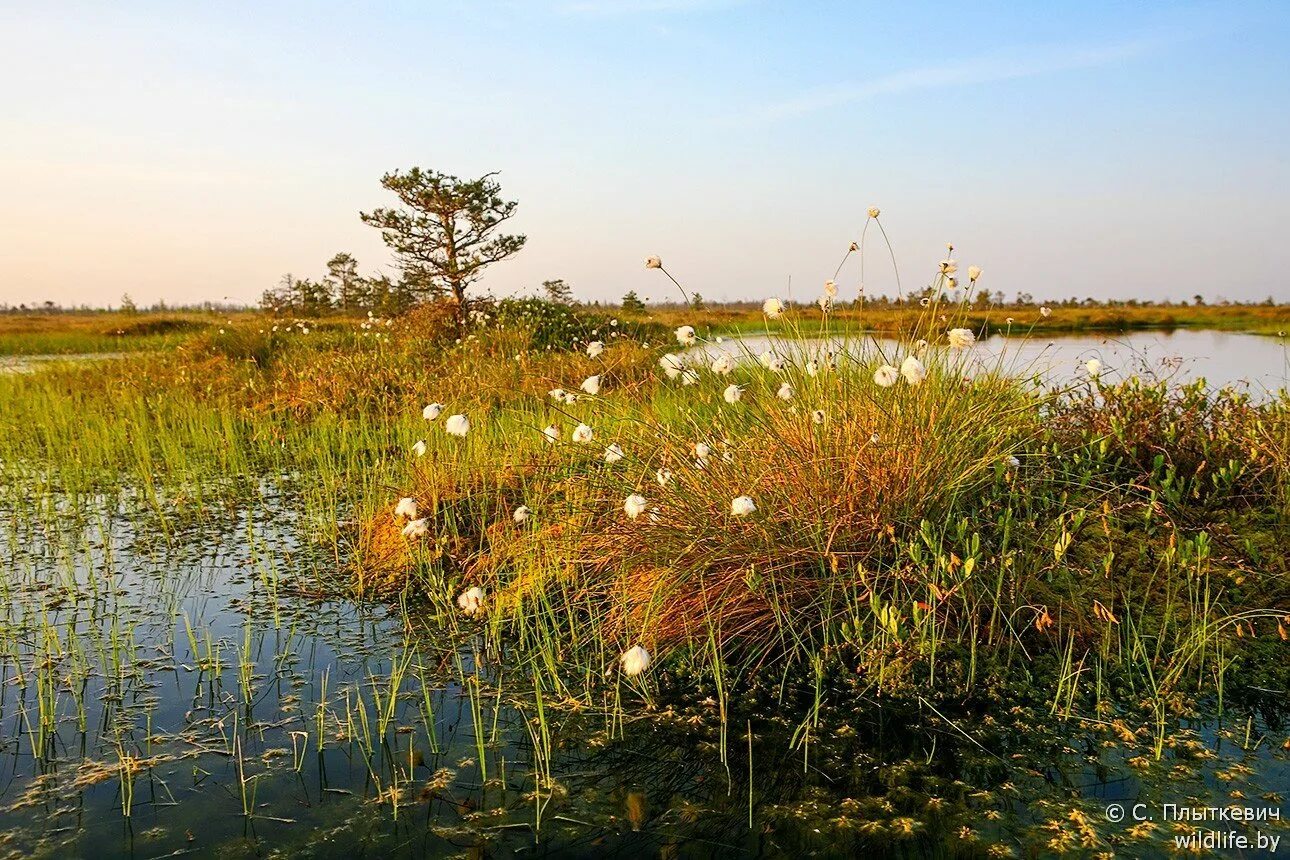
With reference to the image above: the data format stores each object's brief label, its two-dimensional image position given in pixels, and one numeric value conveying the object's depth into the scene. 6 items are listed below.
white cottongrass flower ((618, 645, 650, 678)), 2.80
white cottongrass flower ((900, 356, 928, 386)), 3.45
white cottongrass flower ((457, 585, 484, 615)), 3.76
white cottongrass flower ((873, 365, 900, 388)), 3.56
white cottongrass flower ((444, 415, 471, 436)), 4.08
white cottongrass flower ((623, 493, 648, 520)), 3.36
